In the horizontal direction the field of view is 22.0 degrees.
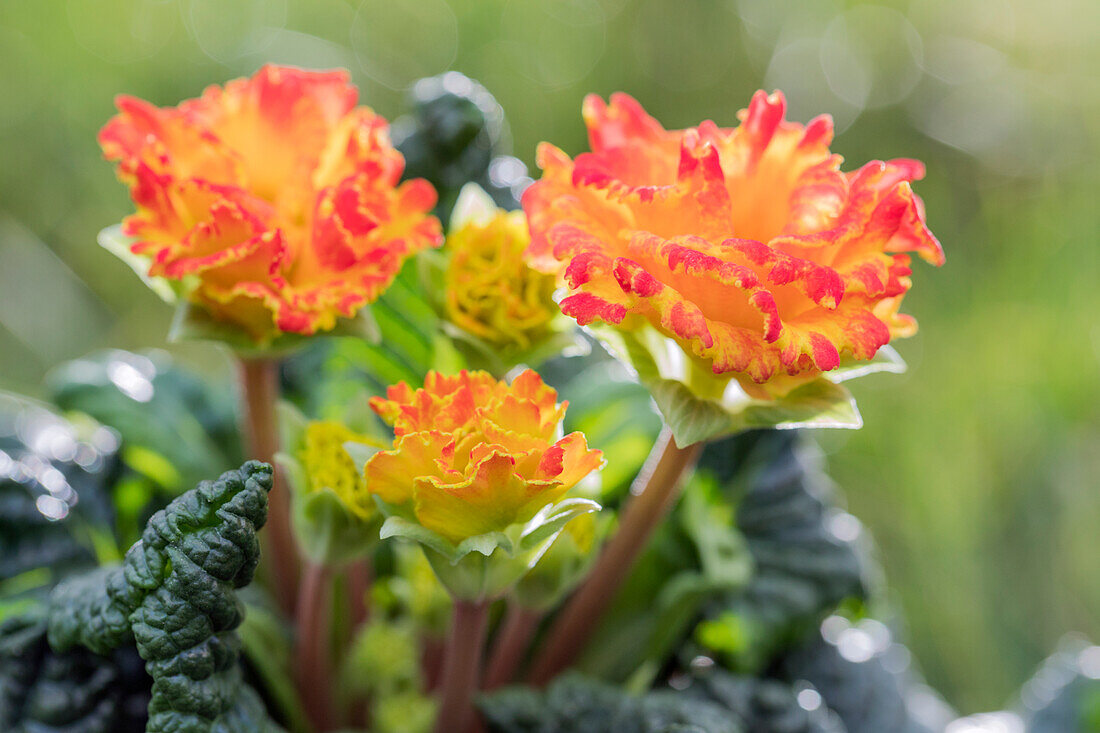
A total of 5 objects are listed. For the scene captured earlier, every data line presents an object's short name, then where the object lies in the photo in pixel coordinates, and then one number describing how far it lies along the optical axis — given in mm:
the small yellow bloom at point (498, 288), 279
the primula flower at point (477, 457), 252
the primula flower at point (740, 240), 252
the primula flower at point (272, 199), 267
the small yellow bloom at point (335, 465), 272
